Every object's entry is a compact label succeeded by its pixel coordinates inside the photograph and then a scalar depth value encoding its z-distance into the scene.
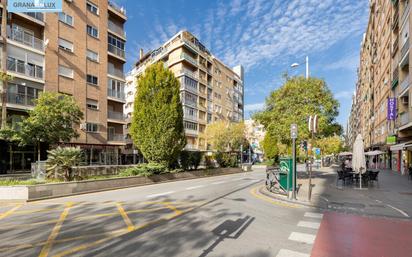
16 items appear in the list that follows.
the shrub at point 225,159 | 29.56
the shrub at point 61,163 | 13.81
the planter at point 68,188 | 11.17
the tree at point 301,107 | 17.09
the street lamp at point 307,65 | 21.50
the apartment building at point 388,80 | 23.62
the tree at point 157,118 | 19.34
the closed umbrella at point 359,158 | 14.19
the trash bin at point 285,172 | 11.46
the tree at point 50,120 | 20.23
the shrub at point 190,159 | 23.11
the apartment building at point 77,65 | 24.23
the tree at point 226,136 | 41.66
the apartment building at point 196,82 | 49.94
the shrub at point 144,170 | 17.80
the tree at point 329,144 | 41.50
